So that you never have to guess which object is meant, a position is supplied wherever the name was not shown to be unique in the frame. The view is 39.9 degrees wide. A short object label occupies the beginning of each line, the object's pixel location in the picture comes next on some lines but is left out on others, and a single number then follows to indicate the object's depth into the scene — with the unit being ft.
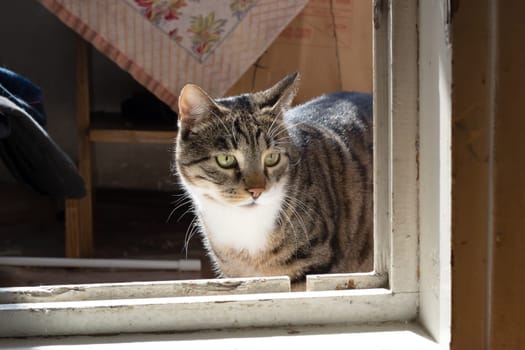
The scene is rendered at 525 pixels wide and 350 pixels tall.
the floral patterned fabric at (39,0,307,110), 6.62
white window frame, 2.19
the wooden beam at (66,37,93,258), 7.55
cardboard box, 7.22
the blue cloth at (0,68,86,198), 5.75
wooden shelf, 7.59
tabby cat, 4.90
